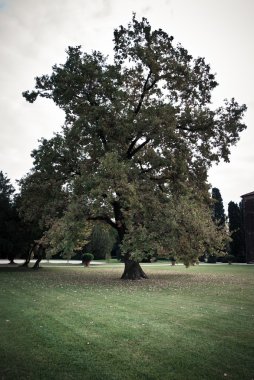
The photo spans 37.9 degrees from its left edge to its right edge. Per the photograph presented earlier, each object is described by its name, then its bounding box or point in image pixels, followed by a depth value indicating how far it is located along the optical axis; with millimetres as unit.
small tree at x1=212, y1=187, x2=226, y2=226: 64688
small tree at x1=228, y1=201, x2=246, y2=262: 57250
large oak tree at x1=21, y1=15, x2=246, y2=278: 19738
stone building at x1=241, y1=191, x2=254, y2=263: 52062
